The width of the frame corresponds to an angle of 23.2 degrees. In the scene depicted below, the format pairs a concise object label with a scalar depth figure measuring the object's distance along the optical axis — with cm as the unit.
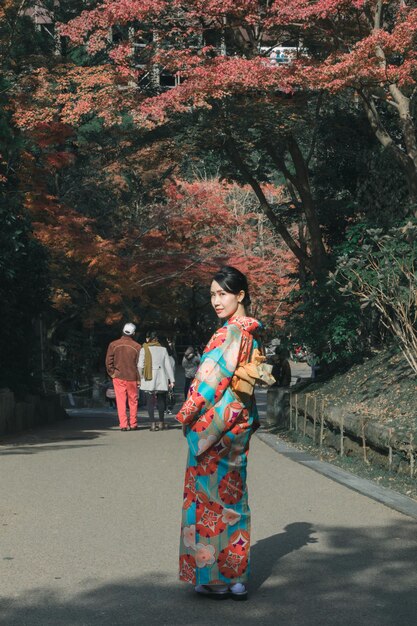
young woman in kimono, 534
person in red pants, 1689
